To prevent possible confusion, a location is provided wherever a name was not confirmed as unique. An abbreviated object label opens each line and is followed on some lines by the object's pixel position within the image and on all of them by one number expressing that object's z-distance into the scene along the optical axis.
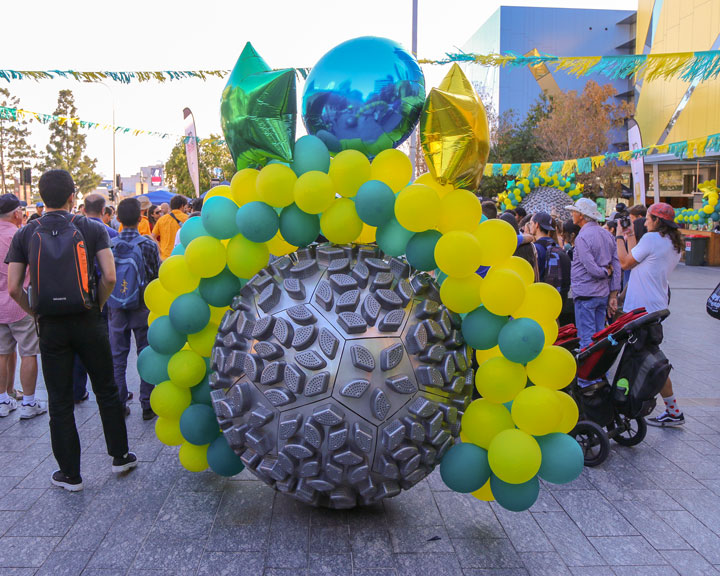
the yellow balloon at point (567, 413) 3.42
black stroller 4.61
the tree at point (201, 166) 37.91
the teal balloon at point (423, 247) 3.34
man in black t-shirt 4.06
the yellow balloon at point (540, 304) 3.39
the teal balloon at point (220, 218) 3.50
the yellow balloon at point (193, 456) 3.89
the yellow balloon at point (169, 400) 3.79
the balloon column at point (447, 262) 3.22
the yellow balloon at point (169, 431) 3.92
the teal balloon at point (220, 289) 3.63
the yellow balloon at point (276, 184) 3.30
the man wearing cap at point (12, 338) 5.45
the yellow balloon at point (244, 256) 3.53
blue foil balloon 3.55
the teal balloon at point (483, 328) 3.36
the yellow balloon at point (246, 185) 3.54
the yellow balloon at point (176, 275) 3.64
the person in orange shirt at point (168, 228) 8.30
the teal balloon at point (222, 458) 3.75
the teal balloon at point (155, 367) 3.90
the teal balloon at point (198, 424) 3.70
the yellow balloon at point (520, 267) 3.46
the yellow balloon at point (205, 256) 3.46
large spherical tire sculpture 3.10
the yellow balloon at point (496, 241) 3.38
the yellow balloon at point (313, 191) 3.26
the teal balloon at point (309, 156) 3.40
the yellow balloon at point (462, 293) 3.33
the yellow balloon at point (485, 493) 3.59
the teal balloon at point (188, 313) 3.59
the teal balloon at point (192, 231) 3.76
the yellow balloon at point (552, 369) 3.31
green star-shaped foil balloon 3.27
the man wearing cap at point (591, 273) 6.50
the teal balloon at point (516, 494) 3.36
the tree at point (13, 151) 52.94
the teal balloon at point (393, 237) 3.38
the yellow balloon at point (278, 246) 3.79
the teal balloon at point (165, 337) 3.75
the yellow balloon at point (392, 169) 3.45
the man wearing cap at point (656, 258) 5.70
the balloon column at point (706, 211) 21.81
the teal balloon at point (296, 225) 3.46
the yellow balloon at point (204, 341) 3.75
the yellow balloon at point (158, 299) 3.90
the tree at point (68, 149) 58.38
